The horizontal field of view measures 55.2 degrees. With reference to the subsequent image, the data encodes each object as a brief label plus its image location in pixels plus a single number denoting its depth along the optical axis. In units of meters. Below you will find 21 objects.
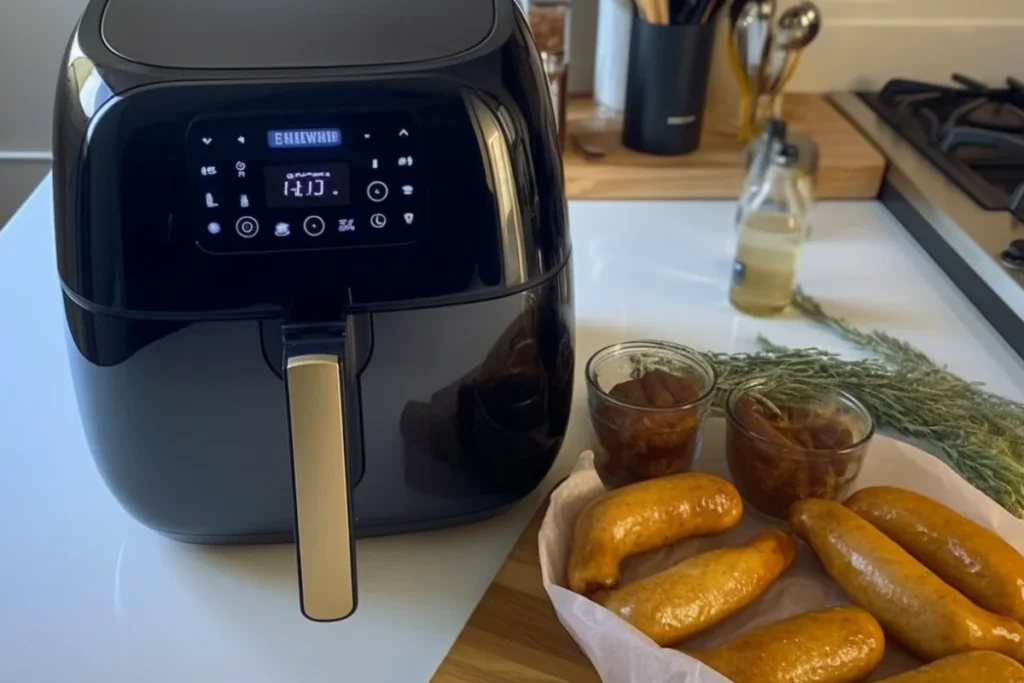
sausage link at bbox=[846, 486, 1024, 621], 0.56
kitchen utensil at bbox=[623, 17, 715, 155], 1.10
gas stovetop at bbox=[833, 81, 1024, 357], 0.92
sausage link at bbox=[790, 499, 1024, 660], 0.53
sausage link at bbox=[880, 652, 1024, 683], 0.49
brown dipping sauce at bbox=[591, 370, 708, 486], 0.65
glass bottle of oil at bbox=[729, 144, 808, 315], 0.91
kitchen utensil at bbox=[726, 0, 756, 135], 1.13
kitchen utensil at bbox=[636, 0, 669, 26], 1.08
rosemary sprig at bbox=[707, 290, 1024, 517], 0.69
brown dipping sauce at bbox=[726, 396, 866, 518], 0.63
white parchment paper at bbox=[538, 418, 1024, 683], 0.51
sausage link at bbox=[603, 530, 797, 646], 0.54
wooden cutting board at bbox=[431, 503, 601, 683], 0.55
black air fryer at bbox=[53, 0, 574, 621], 0.49
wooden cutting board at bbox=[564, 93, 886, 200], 1.12
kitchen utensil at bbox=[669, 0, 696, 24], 1.08
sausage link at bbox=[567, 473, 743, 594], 0.57
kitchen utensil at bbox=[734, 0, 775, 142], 1.13
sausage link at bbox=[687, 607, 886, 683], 0.51
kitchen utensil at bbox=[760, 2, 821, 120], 1.15
